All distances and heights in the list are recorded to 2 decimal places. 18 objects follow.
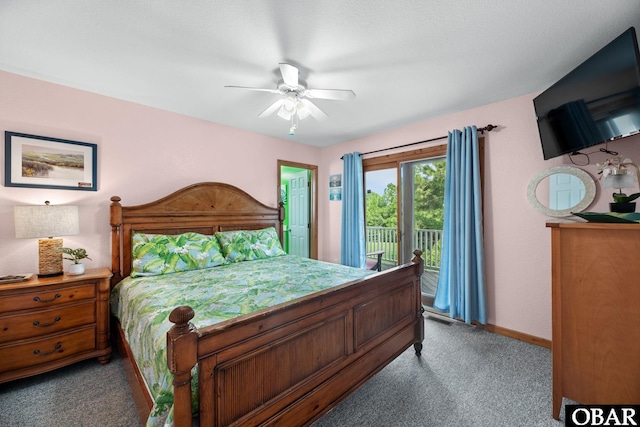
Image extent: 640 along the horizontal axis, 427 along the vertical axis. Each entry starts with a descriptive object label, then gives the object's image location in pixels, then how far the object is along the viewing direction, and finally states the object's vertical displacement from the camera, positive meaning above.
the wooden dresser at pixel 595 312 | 1.46 -0.61
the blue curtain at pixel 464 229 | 2.86 -0.19
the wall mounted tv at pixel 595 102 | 1.54 +0.78
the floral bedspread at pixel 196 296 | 1.28 -0.57
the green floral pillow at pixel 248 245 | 3.04 -0.36
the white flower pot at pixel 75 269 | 2.23 -0.45
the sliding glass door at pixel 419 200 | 3.76 +0.20
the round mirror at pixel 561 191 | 2.34 +0.21
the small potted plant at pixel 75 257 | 2.24 -0.37
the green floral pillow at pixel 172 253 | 2.47 -0.38
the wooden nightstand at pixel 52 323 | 1.90 -0.84
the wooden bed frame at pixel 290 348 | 1.07 -0.74
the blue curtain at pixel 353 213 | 4.13 +0.03
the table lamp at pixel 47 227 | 2.04 -0.08
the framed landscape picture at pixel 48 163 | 2.24 +0.52
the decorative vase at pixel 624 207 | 1.60 +0.03
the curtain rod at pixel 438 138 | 2.82 +0.96
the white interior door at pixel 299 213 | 4.98 +0.04
